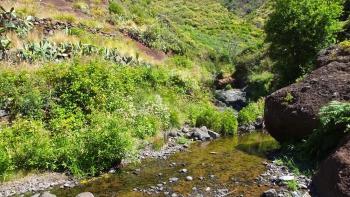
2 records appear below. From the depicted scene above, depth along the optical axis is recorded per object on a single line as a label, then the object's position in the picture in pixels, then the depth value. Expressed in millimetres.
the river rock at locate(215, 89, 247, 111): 31075
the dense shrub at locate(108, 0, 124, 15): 34631
